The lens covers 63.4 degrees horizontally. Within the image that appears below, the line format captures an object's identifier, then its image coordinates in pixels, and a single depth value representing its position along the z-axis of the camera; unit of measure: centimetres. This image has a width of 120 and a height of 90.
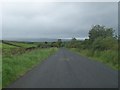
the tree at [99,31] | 2905
